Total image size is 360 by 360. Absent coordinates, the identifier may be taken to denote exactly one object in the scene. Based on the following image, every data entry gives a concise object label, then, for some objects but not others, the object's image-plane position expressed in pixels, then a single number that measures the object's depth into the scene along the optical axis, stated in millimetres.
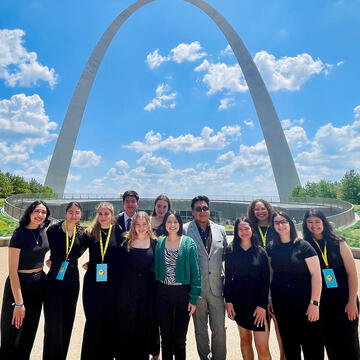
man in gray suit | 2924
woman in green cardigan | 2678
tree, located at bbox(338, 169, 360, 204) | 23384
